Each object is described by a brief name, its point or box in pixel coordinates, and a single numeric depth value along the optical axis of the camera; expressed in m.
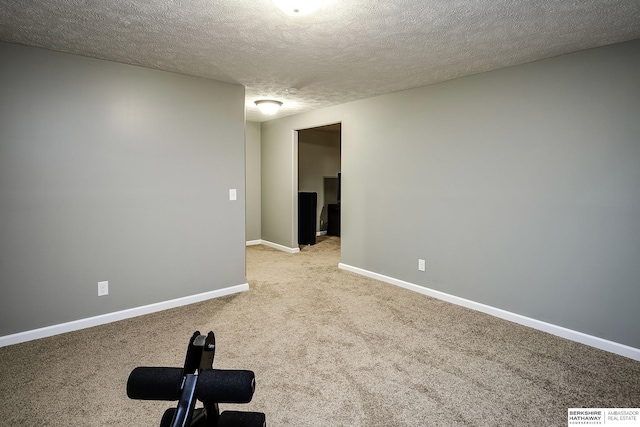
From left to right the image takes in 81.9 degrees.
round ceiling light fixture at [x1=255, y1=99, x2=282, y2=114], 4.71
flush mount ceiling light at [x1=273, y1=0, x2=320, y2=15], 2.01
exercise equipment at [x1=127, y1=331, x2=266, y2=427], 0.71
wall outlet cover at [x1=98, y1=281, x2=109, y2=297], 3.24
